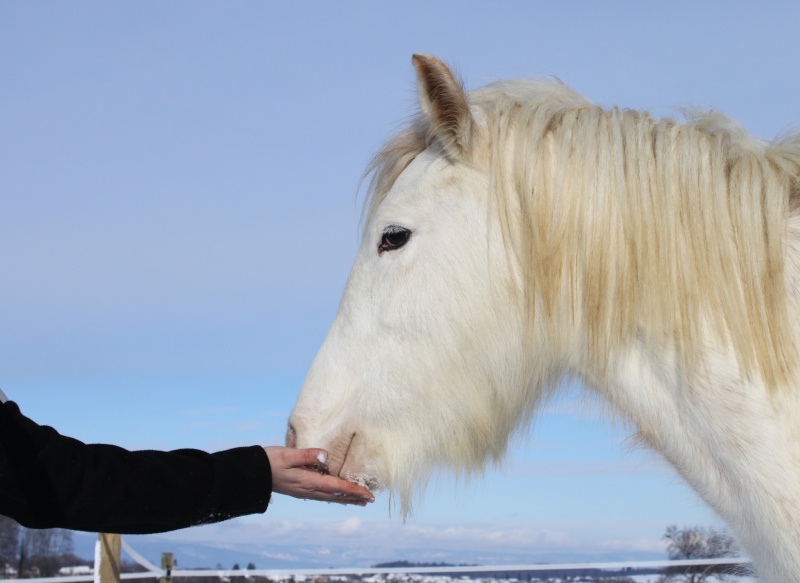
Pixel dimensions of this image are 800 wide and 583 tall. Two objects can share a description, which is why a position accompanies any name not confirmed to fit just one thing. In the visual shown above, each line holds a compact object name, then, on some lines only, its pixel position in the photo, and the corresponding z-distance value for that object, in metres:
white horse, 1.63
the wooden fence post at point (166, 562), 5.86
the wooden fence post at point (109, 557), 5.47
